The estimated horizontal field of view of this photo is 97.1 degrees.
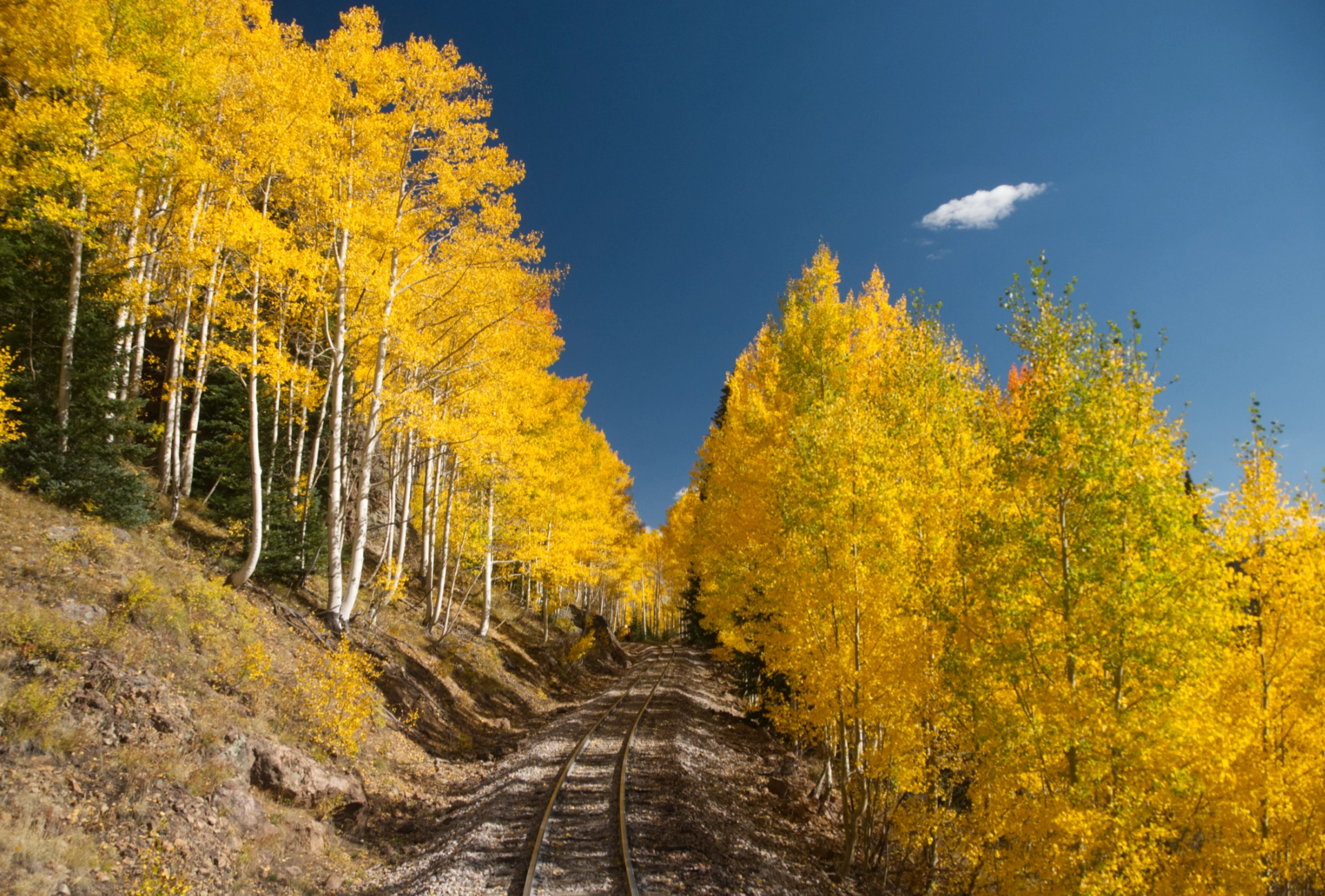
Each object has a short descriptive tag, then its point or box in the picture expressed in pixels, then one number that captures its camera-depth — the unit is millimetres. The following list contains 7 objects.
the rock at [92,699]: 5840
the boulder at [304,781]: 7215
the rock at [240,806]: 6277
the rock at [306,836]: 6793
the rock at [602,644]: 28406
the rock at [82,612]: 6715
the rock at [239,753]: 6781
